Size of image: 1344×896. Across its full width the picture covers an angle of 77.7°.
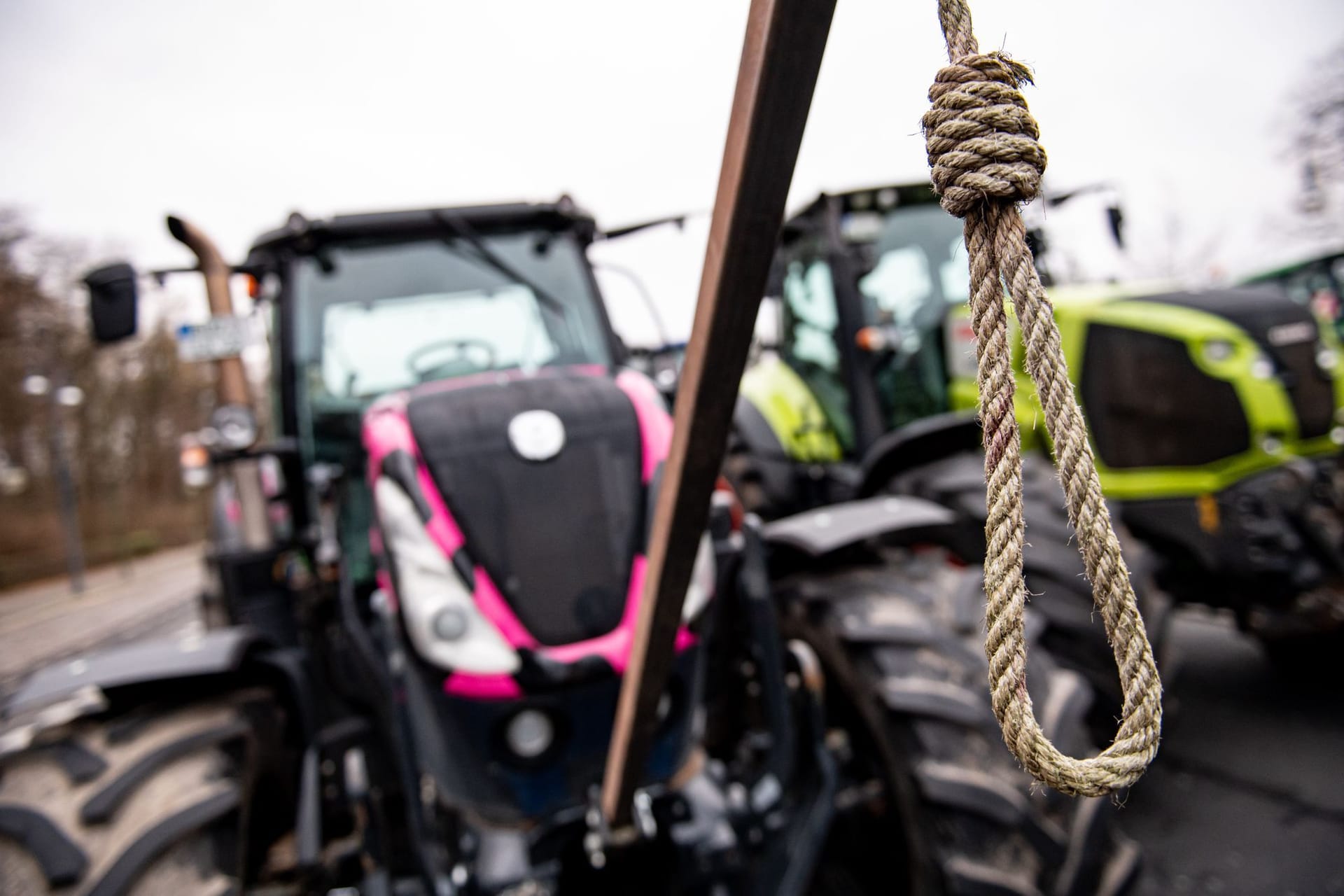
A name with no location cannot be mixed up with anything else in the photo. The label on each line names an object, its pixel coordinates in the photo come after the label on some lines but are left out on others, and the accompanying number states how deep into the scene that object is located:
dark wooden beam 0.93
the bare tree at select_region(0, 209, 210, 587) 17.95
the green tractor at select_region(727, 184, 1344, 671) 3.40
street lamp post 17.08
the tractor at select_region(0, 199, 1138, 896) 1.85
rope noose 0.72
